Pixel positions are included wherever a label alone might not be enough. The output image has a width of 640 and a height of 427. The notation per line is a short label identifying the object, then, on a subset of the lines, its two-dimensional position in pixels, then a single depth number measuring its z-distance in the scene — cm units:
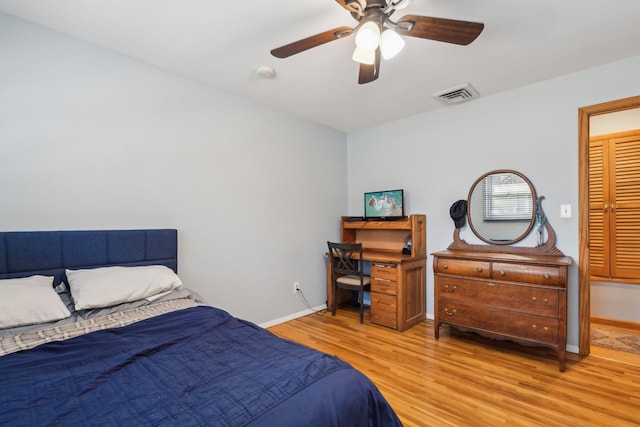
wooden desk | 315
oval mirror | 288
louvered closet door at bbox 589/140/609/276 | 346
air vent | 290
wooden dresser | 233
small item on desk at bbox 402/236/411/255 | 347
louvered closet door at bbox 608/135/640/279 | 330
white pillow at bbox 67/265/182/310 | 178
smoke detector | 250
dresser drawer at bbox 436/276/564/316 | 236
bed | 93
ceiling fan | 152
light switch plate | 264
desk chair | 335
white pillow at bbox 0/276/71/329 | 149
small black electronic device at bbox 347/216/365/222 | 389
